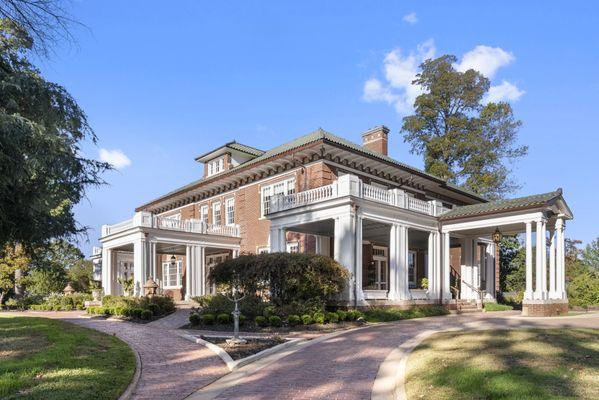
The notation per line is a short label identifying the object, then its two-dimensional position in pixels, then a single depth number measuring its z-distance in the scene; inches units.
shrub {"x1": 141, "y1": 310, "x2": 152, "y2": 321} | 790.5
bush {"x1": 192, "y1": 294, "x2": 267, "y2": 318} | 655.0
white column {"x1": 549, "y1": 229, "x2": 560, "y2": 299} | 835.0
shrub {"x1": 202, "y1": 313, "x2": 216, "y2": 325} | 656.4
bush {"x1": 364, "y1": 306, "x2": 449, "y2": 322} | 720.3
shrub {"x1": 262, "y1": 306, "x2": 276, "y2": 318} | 625.3
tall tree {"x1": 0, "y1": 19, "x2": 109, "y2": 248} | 375.2
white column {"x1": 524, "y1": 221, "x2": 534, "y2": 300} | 812.6
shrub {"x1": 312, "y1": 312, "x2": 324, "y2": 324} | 631.2
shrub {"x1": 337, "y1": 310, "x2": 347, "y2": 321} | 663.1
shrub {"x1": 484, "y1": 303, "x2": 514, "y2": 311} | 987.5
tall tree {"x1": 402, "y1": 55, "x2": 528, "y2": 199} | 1626.5
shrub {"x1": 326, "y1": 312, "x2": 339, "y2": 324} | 644.7
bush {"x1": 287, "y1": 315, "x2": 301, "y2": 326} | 619.2
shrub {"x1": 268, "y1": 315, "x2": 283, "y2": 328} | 611.8
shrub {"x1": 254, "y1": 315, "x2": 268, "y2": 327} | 614.2
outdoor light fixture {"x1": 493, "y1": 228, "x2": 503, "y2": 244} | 868.7
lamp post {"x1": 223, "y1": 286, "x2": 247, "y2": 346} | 471.8
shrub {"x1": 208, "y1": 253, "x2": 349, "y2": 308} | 686.5
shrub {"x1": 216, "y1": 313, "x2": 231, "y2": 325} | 646.5
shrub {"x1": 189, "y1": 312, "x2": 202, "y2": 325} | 668.6
